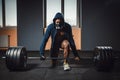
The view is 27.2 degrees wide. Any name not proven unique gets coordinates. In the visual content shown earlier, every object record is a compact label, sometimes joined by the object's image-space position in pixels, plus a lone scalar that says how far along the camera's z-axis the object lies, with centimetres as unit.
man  465
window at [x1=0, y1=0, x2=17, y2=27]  859
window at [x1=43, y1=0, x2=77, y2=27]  840
